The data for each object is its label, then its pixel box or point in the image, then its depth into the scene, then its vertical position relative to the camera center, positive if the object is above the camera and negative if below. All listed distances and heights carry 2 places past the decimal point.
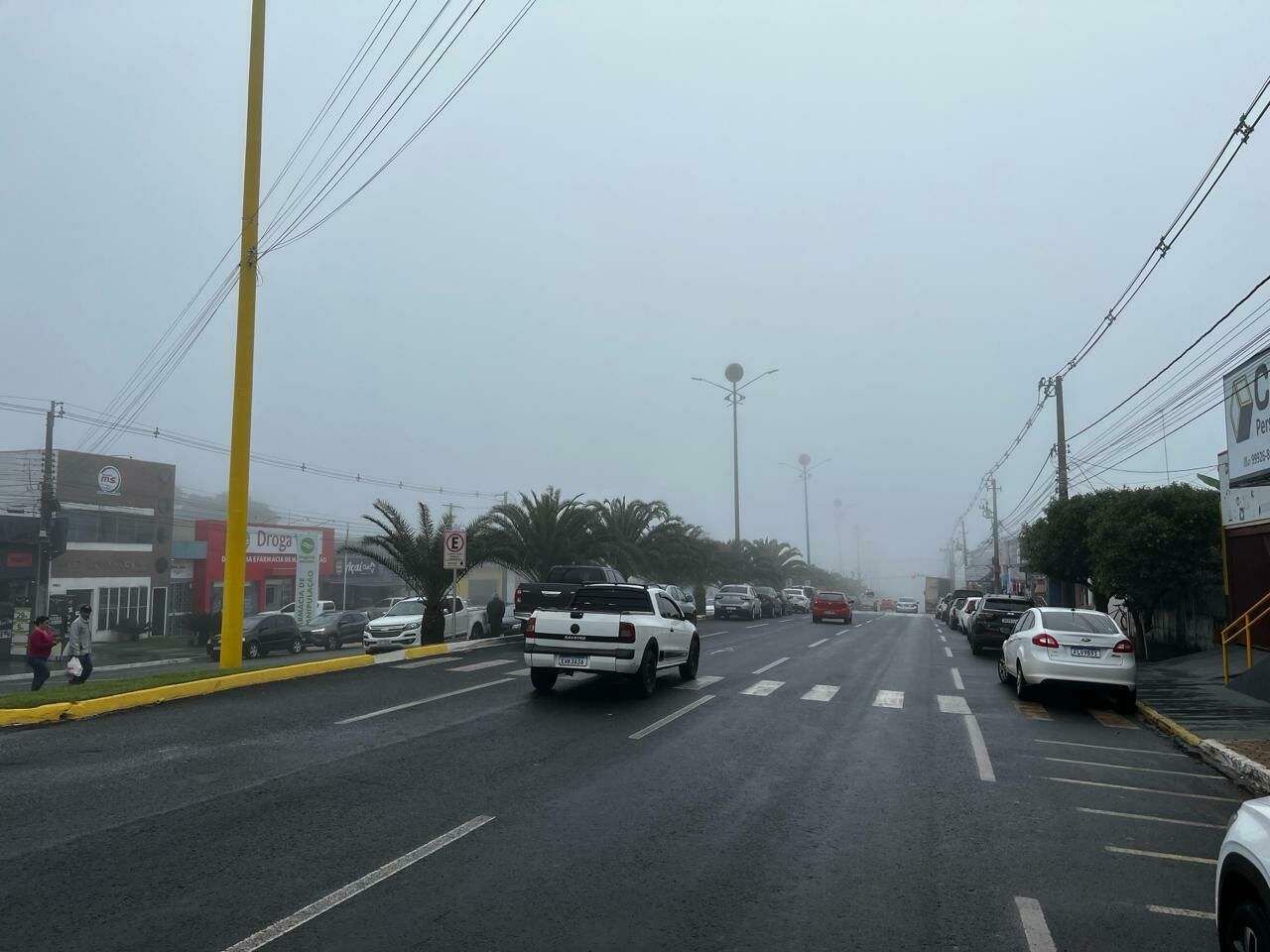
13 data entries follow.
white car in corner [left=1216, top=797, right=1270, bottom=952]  3.59 -1.29
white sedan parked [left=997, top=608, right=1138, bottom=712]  14.27 -1.31
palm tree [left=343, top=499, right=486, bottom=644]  24.86 +0.42
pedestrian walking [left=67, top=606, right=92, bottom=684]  18.89 -1.44
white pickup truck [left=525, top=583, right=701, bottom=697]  13.44 -0.96
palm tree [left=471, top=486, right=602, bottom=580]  31.47 +1.49
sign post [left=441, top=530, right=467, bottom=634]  22.12 +0.60
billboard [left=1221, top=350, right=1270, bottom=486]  13.91 +2.42
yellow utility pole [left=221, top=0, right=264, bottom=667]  16.84 +3.79
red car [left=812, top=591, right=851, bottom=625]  43.17 -1.65
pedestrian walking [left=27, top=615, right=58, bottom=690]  19.25 -1.61
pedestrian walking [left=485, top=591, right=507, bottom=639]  27.95 -1.23
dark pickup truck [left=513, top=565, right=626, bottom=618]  24.41 -0.30
